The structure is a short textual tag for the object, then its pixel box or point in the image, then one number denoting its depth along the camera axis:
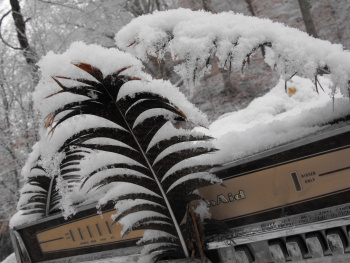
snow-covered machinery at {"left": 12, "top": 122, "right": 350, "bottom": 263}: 0.91
